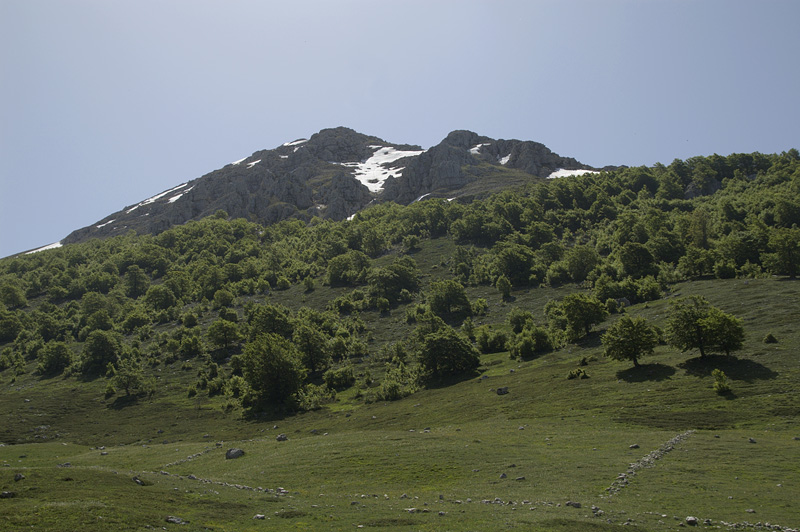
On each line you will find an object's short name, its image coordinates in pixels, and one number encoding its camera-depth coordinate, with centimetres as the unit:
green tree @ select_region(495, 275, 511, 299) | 14838
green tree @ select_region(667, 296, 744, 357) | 6581
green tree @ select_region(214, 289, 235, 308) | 17050
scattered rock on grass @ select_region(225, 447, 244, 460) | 5266
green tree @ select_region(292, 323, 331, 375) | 11556
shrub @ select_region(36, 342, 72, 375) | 13220
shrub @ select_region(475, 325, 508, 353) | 11062
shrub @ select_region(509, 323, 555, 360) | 9806
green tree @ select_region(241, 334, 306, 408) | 9719
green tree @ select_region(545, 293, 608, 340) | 9900
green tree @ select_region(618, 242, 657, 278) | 13800
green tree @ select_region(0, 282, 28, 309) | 19388
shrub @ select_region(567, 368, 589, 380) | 7350
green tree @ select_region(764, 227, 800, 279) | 11081
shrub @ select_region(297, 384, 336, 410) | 9044
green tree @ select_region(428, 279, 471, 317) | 14275
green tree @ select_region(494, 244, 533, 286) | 16114
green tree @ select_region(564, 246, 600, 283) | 14938
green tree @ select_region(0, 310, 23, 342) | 16625
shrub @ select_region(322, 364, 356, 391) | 10475
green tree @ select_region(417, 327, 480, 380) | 9638
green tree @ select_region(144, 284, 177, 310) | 18112
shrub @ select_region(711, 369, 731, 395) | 5531
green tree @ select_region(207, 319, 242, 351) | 13425
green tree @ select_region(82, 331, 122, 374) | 13062
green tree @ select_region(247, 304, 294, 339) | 13175
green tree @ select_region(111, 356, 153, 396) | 10988
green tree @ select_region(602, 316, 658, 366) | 7200
